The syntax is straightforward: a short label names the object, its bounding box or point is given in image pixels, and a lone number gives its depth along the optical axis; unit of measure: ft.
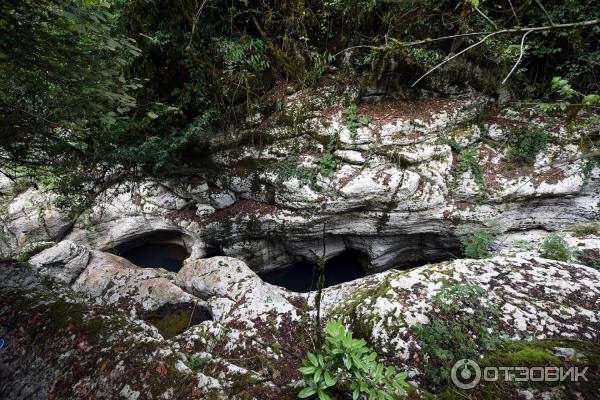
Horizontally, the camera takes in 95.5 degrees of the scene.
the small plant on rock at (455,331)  10.17
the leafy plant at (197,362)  10.08
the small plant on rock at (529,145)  20.45
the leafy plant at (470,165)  20.90
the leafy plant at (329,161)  21.65
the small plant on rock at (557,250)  15.36
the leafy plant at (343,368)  5.94
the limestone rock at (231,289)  15.67
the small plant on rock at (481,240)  19.31
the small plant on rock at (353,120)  22.33
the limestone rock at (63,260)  19.89
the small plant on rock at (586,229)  16.92
